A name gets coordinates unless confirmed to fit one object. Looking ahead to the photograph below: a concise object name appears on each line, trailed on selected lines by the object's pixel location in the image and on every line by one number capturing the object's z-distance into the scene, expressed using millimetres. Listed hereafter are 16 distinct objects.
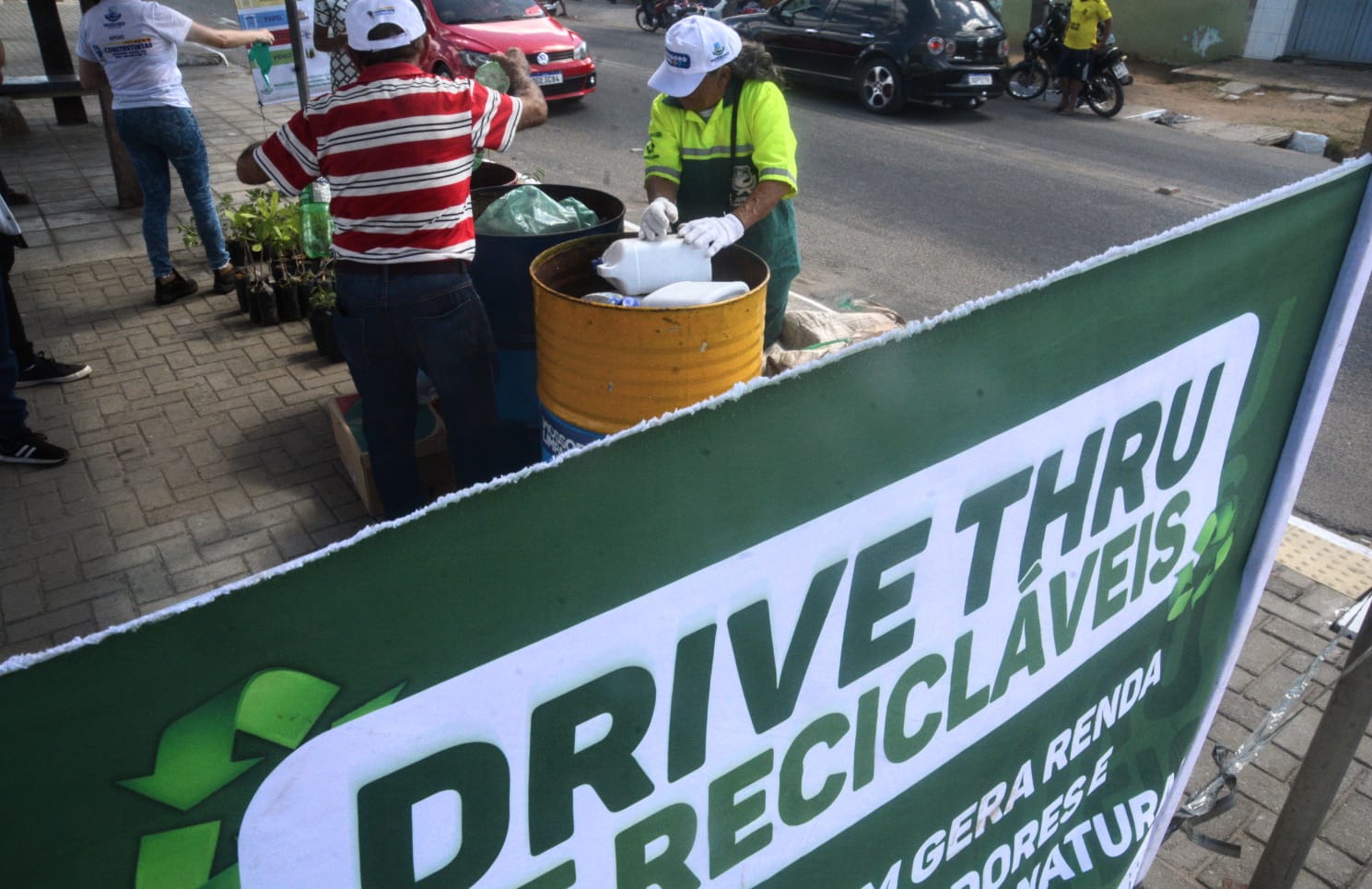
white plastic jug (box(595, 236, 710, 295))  2953
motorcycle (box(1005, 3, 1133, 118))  13250
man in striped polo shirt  2924
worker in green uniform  3230
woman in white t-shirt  5633
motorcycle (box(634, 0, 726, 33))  19681
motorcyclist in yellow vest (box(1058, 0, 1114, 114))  13195
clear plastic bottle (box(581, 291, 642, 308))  2760
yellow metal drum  2693
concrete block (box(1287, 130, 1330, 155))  11867
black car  12383
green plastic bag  3488
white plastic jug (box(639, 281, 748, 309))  2801
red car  11898
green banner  802
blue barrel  3416
